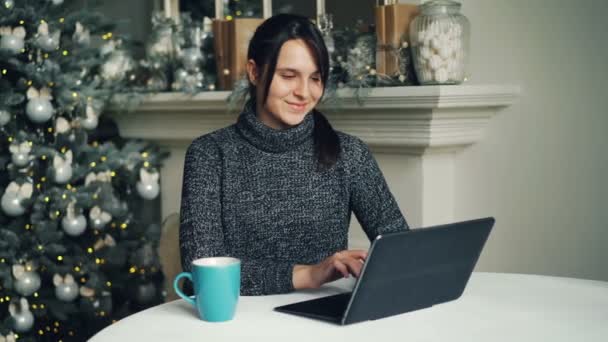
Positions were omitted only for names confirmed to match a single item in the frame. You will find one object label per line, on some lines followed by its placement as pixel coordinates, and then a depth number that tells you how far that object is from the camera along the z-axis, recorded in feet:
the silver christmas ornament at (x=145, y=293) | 9.55
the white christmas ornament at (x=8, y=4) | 8.29
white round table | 3.54
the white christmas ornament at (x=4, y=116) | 8.25
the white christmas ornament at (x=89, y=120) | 8.91
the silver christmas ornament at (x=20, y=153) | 8.33
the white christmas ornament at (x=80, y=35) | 8.91
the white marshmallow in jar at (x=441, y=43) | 6.76
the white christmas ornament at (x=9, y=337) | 8.38
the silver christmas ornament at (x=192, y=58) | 9.02
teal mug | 3.73
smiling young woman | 5.33
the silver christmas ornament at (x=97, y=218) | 8.88
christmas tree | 8.38
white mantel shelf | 6.76
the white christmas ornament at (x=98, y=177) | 8.87
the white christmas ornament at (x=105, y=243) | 9.21
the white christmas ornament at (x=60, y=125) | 8.77
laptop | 3.60
